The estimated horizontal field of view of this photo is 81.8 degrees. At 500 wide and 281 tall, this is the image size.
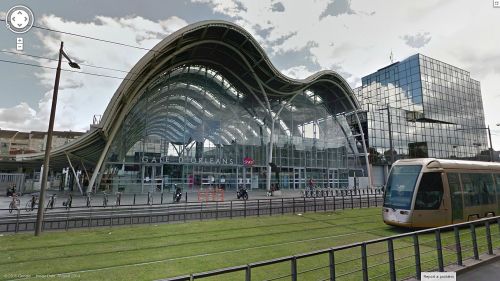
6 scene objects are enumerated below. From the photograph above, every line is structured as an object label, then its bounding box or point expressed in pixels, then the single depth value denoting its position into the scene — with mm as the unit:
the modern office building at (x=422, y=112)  54438
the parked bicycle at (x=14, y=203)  16516
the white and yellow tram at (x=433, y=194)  12430
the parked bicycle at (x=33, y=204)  17453
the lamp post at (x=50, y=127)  12330
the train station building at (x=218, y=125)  31109
